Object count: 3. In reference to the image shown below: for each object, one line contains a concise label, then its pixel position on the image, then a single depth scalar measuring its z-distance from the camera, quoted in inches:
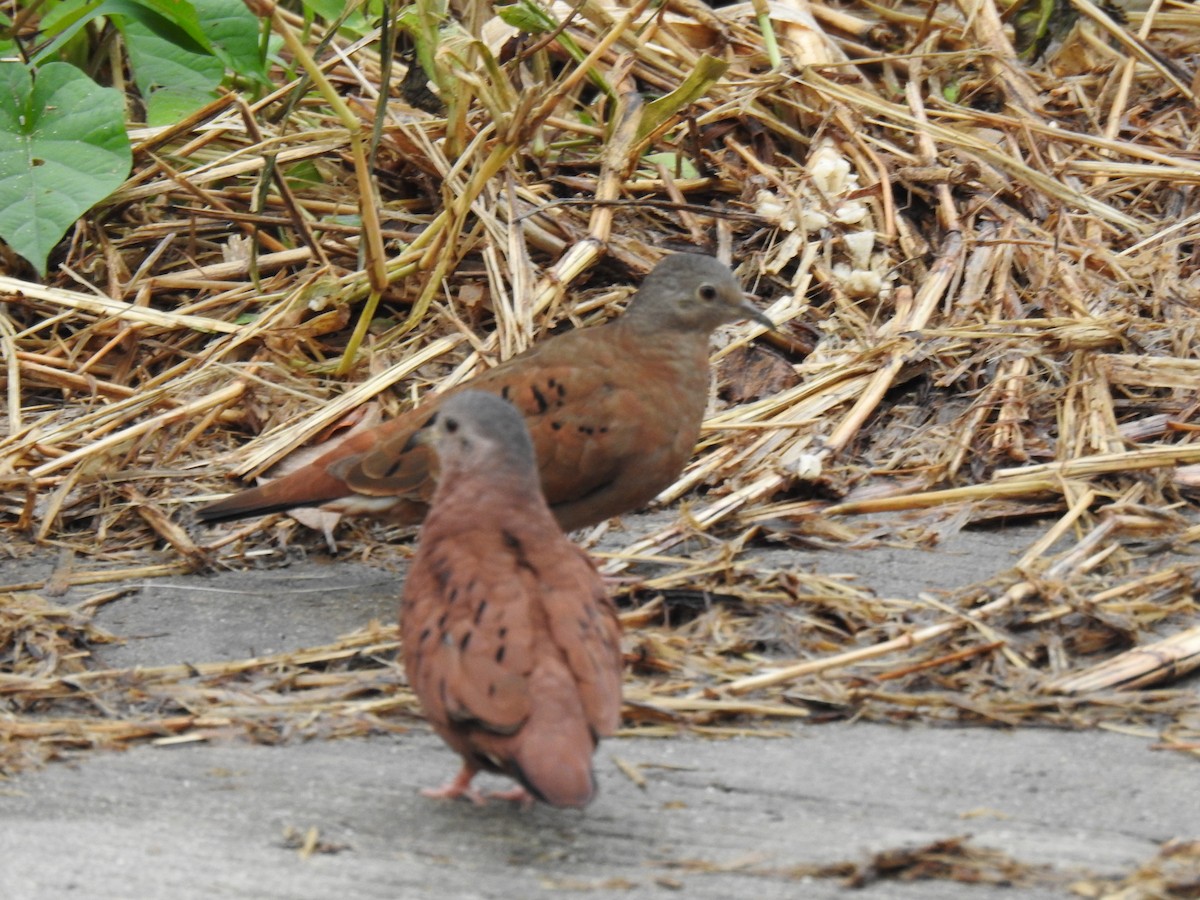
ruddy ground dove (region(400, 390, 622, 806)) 215.5
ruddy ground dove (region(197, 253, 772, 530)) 352.5
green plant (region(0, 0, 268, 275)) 430.9
